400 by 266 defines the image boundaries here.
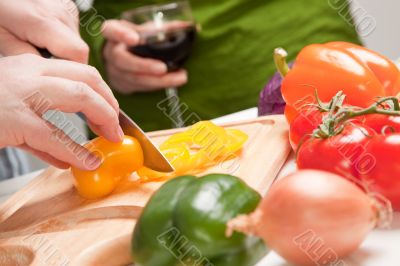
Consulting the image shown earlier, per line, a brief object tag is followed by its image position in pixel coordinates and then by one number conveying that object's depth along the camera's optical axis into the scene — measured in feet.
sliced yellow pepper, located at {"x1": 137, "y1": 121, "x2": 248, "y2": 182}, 3.03
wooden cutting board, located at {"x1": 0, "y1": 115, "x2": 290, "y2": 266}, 2.73
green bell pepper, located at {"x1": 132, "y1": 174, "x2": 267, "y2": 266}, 2.42
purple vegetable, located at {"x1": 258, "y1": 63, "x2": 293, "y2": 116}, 3.35
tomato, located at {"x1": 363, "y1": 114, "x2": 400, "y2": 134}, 2.71
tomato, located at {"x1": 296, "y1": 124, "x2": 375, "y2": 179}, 2.64
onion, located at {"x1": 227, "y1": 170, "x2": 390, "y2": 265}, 2.38
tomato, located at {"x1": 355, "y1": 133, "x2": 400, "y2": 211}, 2.62
